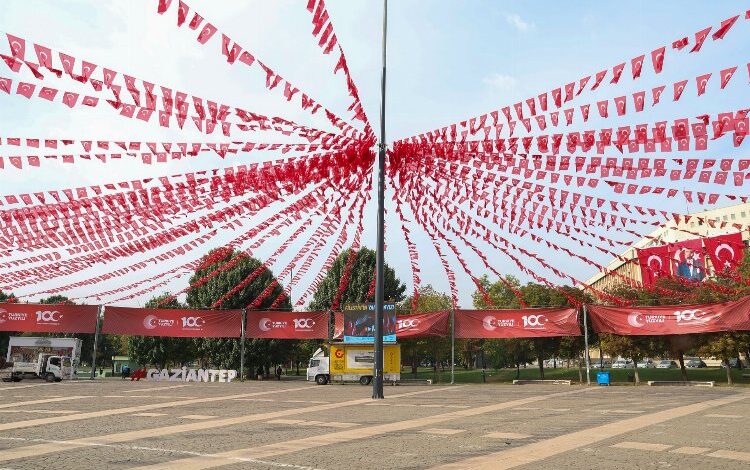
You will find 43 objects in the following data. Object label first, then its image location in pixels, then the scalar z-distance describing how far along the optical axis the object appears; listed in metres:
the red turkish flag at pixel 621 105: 13.15
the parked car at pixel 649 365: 80.38
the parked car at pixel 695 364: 75.75
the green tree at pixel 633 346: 39.41
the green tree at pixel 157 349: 60.69
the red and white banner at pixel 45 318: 39.50
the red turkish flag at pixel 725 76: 11.90
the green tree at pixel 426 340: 50.84
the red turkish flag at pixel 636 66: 12.27
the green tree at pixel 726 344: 36.22
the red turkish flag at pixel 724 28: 10.88
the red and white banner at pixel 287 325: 40.50
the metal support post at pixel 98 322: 39.06
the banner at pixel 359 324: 36.78
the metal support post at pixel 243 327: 40.12
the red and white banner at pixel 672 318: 31.36
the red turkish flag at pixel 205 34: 11.36
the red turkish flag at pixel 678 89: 12.32
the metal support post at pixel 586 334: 33.36
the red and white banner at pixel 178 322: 40.41
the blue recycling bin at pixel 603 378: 34.03
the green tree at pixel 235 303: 50.53
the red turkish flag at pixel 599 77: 12.95
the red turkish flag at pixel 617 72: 12.58
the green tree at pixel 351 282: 52.41
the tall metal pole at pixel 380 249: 23.48
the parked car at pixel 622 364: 82.60
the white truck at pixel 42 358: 38.69
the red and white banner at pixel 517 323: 34.88
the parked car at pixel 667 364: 75.81
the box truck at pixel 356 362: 35.94
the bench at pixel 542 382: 38.03
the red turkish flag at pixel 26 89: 12.06
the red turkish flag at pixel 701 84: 12.09
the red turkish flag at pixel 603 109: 13.51
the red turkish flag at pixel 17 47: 10.77
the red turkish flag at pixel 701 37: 11.09
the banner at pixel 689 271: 76.54
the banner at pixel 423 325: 37.84
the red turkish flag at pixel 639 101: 12.77
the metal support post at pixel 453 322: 37.47
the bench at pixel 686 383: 34.34
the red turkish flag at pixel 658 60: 11.59
